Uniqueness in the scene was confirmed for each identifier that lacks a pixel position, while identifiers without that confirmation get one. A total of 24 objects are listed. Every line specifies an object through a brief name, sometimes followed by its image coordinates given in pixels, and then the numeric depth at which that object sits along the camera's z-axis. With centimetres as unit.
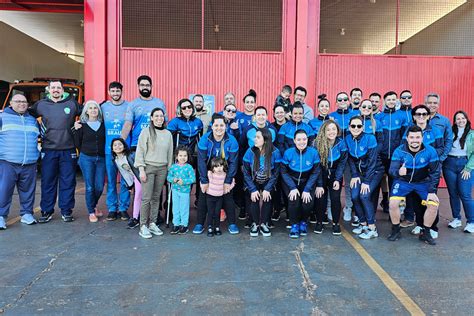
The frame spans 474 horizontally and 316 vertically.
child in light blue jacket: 524
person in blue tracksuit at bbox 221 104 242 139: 559
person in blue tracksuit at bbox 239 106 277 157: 526
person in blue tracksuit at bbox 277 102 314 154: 546
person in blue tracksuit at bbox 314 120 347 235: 529
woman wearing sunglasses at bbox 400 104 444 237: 522
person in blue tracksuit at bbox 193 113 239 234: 520
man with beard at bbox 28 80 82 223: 563
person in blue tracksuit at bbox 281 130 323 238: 515
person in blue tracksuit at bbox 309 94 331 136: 590
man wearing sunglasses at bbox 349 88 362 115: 633
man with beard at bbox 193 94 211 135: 611
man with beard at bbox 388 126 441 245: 496
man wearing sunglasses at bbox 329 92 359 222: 602
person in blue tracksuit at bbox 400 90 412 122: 579
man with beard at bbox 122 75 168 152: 580
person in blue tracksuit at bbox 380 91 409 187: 577
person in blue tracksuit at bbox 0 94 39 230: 539
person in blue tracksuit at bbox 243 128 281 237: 517
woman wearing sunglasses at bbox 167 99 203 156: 550
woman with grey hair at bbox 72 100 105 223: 565
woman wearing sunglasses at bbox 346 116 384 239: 524
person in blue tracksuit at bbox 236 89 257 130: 582
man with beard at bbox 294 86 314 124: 621
